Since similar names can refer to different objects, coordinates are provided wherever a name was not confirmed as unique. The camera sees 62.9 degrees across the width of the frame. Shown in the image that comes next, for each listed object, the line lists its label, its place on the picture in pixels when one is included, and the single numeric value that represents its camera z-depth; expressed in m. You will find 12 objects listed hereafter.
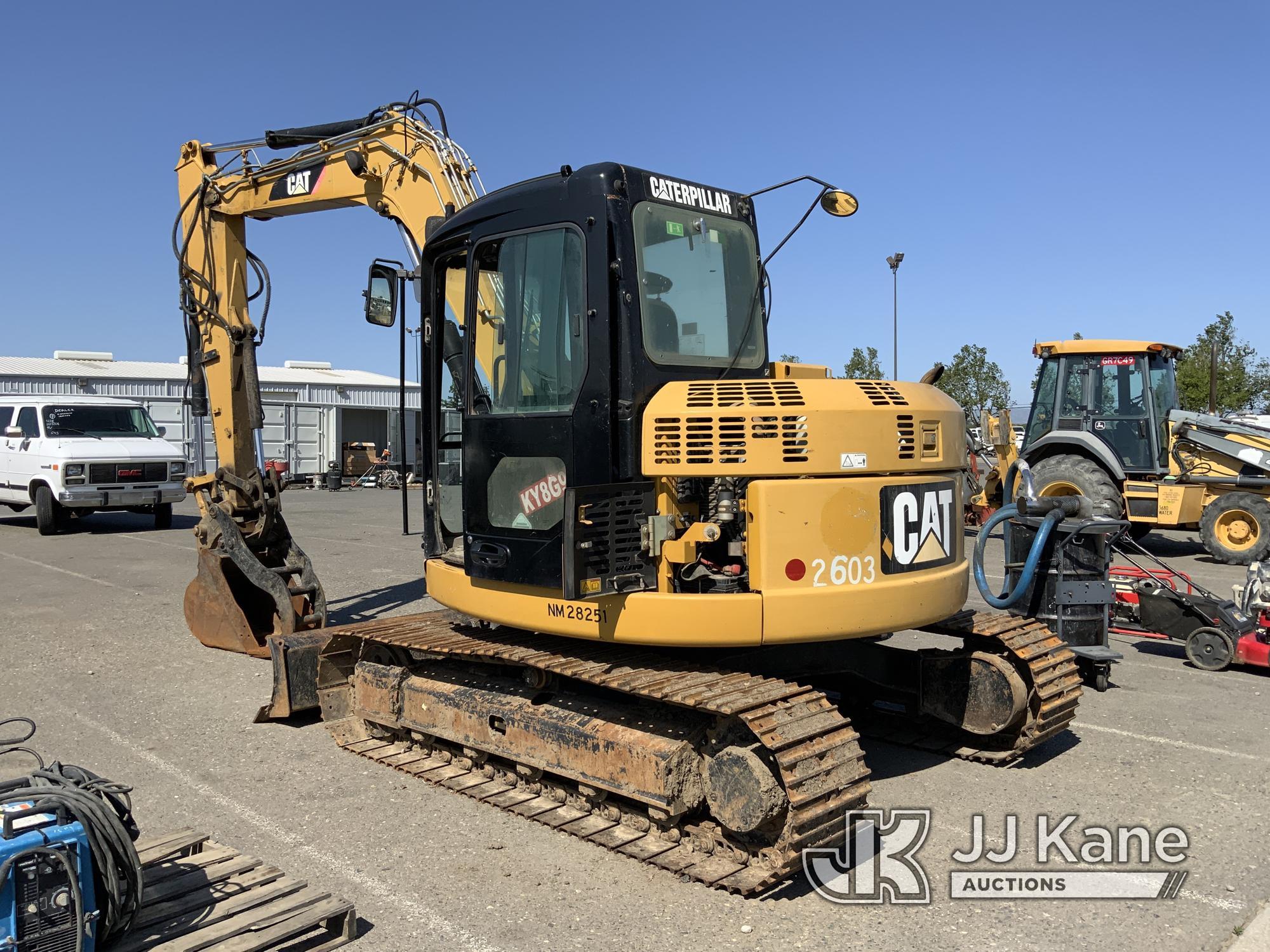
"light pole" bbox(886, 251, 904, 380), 25.92
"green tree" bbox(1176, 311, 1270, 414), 37.44
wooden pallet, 3.89
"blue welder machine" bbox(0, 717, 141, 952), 3.46
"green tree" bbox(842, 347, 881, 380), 36.69
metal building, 30.59
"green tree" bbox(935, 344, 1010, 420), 38.56
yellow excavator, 4.91
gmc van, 17.86
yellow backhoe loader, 14.45
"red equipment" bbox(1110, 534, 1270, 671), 8.52
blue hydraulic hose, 7.55
